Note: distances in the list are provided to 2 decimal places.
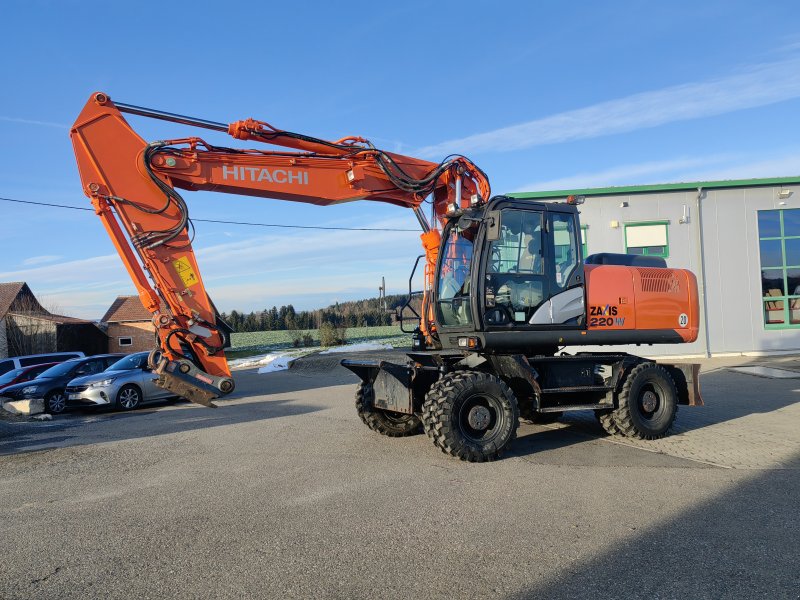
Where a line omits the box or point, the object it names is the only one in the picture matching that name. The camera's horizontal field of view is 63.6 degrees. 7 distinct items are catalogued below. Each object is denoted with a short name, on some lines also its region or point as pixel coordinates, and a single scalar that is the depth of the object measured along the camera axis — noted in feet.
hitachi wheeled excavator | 26.22
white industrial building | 67.41
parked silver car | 47.16
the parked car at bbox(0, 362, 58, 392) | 56.90
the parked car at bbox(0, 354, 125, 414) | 48.39
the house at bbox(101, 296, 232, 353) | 130.21
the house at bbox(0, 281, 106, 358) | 108.17
